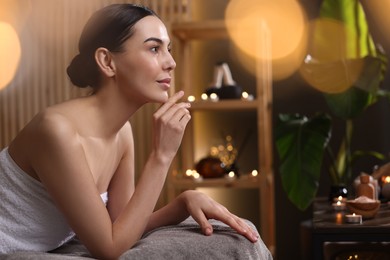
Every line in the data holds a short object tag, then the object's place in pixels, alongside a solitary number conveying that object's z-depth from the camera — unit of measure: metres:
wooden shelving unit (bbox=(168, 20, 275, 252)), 3.29
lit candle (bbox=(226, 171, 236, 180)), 3.35
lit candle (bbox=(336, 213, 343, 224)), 1.77
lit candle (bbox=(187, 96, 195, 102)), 3.35
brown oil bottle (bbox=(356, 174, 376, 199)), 2.05
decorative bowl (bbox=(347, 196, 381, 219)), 1.83
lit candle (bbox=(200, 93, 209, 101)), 3.42
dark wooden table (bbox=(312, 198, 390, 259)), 1.67
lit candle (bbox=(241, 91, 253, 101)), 3.35
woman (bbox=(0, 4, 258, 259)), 1.26
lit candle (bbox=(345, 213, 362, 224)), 1.73
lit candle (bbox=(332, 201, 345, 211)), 2.09
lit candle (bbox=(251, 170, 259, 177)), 3.36
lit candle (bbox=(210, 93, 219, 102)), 3.38
